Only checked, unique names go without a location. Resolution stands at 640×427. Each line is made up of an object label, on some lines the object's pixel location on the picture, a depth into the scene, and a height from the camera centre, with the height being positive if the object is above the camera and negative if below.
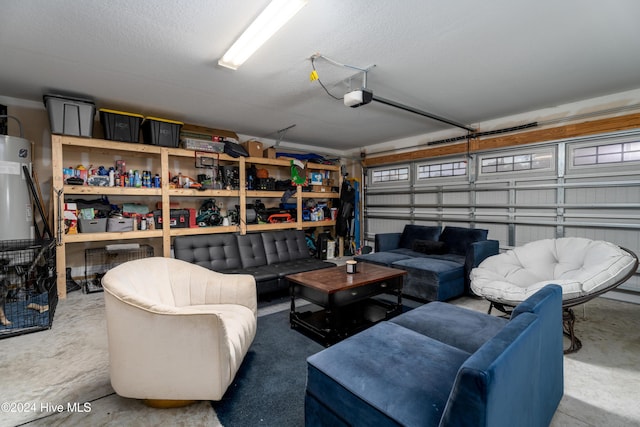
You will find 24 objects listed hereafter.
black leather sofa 3.57 -0.64
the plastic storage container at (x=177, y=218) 4.44 -0.16
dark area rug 1.67 -1.19
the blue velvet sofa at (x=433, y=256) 3.52 -0.73
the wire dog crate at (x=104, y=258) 4.25 -0.77
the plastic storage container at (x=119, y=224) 4.07 -0.23
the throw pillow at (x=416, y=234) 4.80 -0.46
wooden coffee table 2.56 -0.84
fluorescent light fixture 1.97 +1.37
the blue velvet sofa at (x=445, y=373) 0.90 -0.74
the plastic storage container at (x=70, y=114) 3.51 +1.17
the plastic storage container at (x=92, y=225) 3.90 -0.23
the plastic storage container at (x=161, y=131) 4.21 +1.13
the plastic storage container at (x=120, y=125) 3.92 +1.15
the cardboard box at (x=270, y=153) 5.55 +1.04
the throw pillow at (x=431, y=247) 4.43 -0.62
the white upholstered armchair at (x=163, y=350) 1.57 -0.78
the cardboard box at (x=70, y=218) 3.78 -0.12
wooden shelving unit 3.70 +0.25
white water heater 3.43 +0.23
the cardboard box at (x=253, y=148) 5.30 +1.10
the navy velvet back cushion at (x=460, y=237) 4.28 -0.46
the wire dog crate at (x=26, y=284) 2.83 -0.84
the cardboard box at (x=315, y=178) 6.39 +0.65
